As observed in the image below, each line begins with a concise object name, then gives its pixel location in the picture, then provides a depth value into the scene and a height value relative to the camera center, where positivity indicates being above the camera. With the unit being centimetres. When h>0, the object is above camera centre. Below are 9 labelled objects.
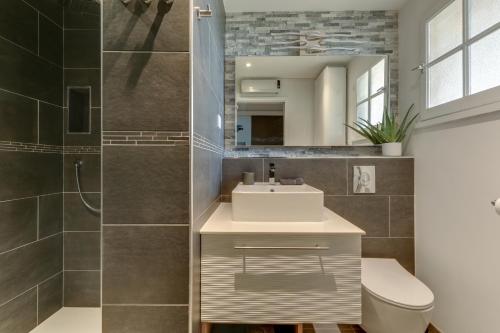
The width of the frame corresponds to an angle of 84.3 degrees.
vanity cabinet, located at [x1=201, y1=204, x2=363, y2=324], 129 -52
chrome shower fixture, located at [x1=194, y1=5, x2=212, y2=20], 125 +71
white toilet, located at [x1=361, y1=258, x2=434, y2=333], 142 -72
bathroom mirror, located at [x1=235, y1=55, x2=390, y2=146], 228 +58
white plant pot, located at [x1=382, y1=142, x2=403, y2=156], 216 +15
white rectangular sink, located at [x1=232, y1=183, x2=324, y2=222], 145 -20
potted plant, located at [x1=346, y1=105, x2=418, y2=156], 217 +29
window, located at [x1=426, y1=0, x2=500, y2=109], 146 +71
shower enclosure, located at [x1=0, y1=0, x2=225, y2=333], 118 +4
